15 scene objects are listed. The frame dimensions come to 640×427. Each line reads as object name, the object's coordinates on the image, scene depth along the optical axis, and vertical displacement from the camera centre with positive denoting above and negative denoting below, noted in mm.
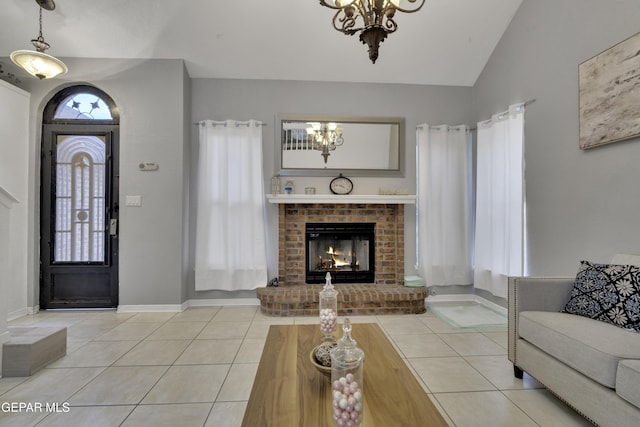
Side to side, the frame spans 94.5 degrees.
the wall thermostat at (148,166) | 3508 +580
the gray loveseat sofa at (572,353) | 1363 -726
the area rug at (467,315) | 3073 -1115
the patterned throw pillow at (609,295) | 1690 -474
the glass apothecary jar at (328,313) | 1648 -545
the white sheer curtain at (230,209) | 3717 +79
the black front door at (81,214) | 3545 +7
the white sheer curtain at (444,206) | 3895 +139
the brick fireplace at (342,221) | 3740 -228
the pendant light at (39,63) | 2553 +1347
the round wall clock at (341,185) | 3875 +407
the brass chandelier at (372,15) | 1593 +1106
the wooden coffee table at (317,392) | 1046 -722
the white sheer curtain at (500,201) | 3156 +176
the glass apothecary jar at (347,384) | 949 -567
